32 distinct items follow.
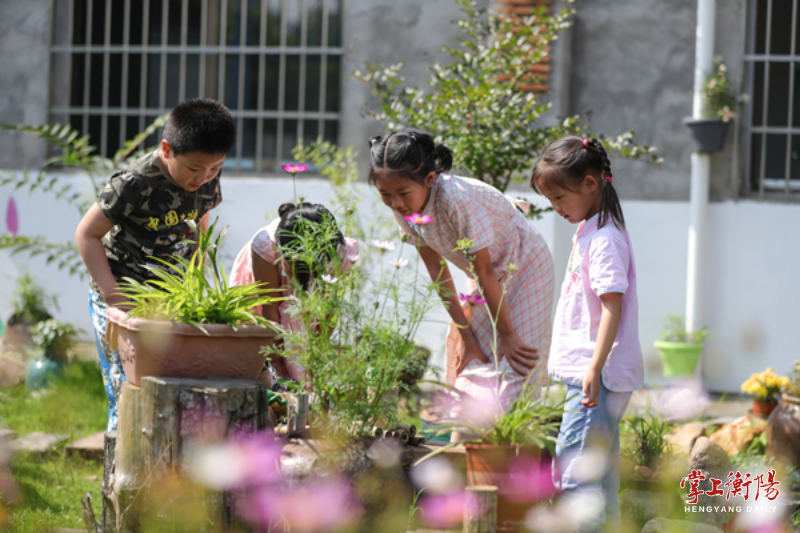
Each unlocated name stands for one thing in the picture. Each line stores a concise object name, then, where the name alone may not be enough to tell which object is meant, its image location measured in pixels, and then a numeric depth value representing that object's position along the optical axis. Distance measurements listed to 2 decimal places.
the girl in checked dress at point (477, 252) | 4.90
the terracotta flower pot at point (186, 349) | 3.86
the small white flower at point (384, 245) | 4.65
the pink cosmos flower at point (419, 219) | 4.54
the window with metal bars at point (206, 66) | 12.20
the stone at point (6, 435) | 6.39
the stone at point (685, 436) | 6.90
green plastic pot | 10.63
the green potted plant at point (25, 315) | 10.48
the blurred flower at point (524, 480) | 3.99
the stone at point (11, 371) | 8.41
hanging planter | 10.61
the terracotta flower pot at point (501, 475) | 3.98
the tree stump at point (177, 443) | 3.83
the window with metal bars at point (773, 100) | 10.99
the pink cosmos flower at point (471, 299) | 4.58
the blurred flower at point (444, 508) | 4.29
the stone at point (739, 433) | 7.34
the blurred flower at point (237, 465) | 3.81
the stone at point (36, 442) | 6.93
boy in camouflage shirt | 4.64
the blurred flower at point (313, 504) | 3.76
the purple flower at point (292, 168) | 5.14
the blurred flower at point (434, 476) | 4.16
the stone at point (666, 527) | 4.43
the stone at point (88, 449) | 6.89
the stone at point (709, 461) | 5.64
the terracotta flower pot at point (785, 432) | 6.52
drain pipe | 10.70
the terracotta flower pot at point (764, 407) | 7.74
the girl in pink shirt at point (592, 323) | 4.28
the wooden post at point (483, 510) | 3.79
